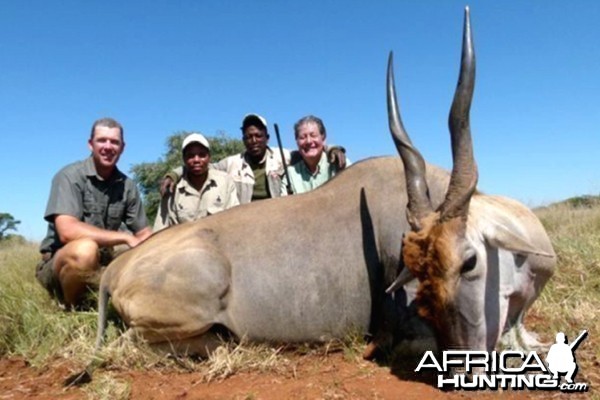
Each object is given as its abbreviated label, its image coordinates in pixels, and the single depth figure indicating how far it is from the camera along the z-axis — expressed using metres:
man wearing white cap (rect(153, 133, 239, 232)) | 5.92
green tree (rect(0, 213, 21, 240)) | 23.80
